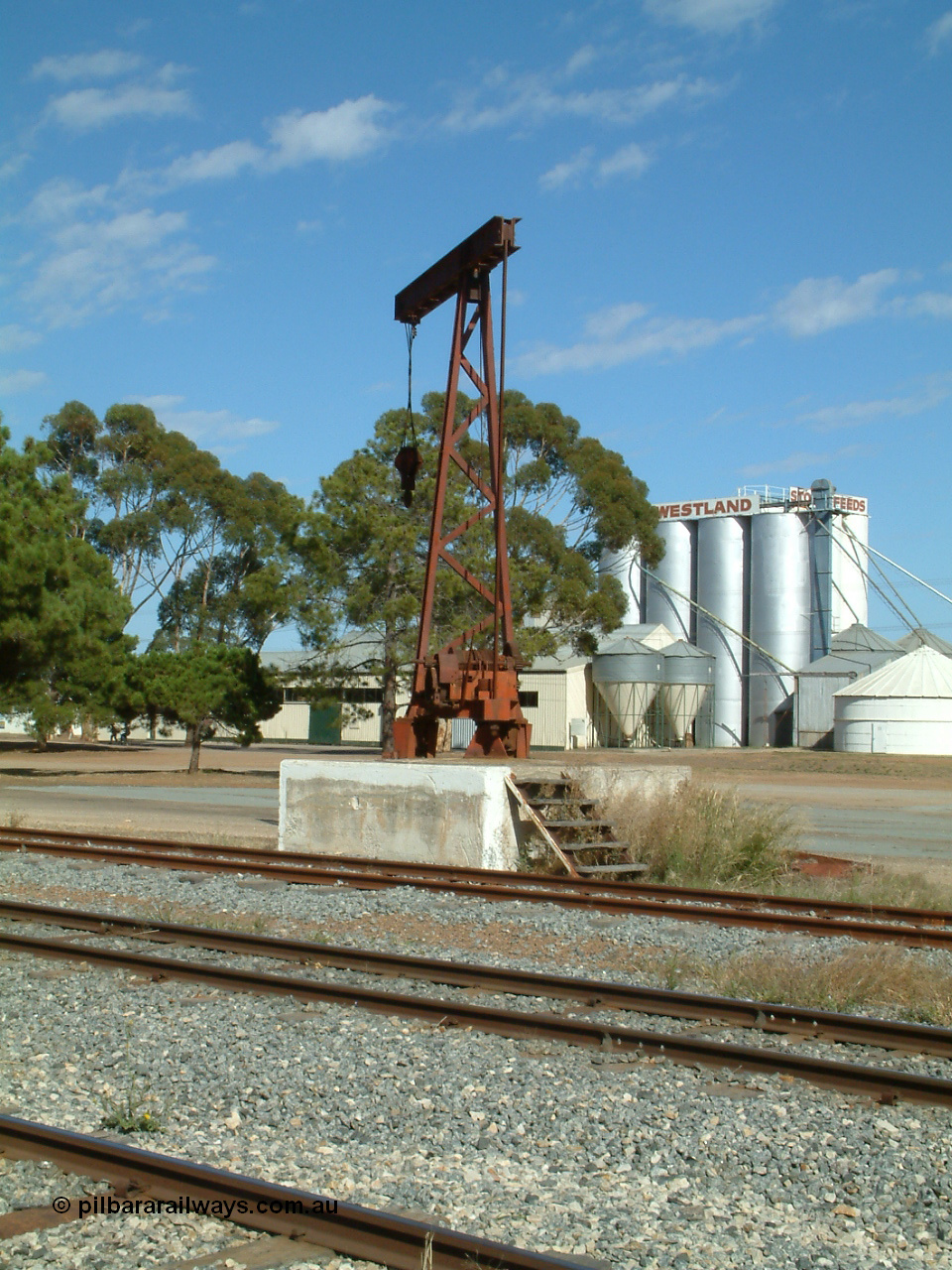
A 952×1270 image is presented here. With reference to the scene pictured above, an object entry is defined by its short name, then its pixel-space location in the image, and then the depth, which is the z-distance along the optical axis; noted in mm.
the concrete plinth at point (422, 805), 13016
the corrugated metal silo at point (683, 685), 60406
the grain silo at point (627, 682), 58156
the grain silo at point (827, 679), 61812
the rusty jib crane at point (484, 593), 16078
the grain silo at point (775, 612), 65312
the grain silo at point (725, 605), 66562
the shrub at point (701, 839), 13133
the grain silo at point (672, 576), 70438
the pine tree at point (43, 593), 30484
